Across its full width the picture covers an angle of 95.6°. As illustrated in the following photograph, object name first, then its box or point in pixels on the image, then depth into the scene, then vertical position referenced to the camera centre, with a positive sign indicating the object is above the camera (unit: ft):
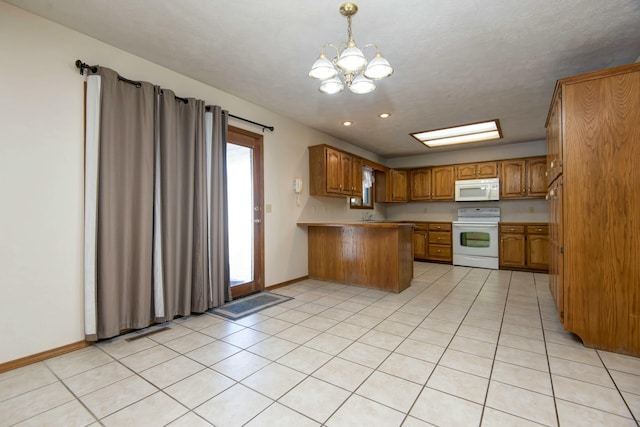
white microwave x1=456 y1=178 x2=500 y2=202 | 19.47 +1.85
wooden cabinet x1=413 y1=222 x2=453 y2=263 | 20.79 -1.84
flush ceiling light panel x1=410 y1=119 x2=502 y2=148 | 16.06 +5.02
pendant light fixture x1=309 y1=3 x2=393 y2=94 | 6.35 +3.46
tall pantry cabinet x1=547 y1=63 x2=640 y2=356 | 7.11 +0.24
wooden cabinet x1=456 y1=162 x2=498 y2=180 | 19.71 +3.21
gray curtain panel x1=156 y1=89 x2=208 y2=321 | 9.32 +0.58
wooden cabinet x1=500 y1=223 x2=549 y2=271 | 17.54 -1.87
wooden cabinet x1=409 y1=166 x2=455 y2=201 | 21.33 +2.54
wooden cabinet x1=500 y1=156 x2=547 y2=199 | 18.25 +2.46
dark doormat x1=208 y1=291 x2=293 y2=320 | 10.50 -3.43
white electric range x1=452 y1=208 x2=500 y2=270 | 18.85 -1.50
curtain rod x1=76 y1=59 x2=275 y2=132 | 7.72 +4.06
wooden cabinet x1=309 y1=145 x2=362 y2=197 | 15.65 +2.56
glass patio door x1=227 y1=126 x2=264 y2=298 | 12.23 +0.30
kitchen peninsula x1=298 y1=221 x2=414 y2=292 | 13.28 -1.81
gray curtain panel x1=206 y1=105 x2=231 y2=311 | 10.69 +0.52
